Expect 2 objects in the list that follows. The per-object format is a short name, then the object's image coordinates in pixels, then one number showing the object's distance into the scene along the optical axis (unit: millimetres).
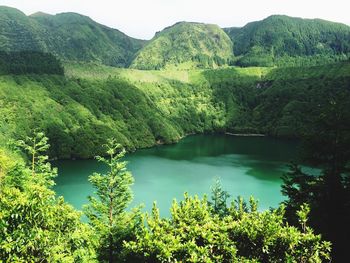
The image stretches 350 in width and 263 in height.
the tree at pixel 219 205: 54866
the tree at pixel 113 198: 35625
